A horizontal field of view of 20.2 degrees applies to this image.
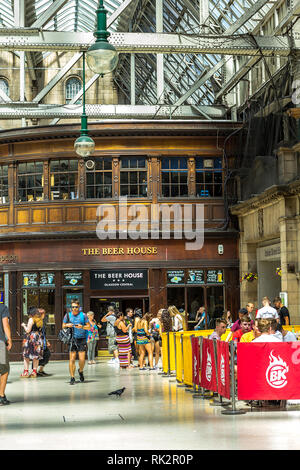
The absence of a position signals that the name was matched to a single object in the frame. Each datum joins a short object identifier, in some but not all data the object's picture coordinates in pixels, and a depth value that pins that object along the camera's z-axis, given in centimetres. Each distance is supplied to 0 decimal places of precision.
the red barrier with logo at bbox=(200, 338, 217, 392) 1494
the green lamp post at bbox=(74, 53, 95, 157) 2012
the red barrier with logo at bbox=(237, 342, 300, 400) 1338
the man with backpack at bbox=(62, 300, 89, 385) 2002
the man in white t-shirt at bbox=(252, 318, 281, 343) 1389
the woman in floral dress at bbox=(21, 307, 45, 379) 2273
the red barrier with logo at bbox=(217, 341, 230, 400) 1373
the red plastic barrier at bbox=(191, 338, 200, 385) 1647
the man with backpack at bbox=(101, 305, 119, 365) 2748
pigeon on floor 1652
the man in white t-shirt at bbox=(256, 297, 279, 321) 1973
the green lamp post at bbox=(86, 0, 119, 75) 1378
